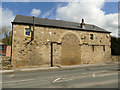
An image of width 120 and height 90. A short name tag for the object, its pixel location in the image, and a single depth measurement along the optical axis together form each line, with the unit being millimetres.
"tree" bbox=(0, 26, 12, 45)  35375
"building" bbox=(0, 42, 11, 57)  32681
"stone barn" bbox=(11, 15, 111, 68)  13094
